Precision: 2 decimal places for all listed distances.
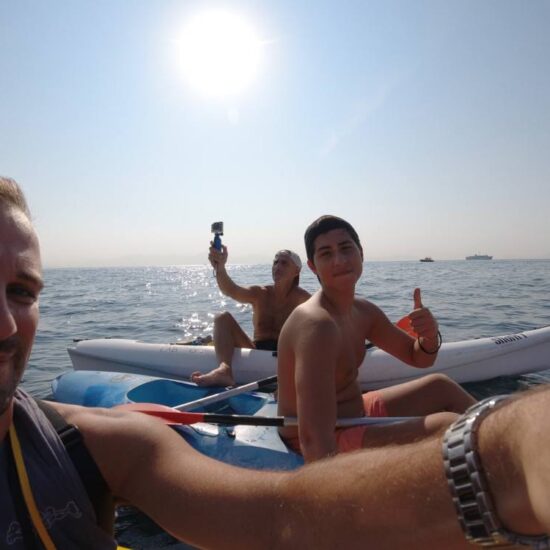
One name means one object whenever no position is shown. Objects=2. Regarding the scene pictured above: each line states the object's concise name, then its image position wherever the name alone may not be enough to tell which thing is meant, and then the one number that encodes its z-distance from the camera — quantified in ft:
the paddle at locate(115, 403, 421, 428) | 8.34
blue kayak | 9.44
